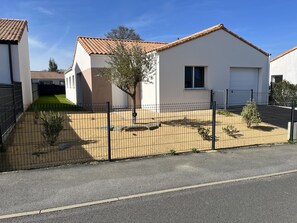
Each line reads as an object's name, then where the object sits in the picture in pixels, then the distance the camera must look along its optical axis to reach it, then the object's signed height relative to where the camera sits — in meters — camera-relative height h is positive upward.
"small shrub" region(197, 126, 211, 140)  8.62 -1.43
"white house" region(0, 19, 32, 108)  13.30 +1.88
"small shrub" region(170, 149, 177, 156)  7.10 -1.70
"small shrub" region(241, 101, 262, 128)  10.16 -1.03
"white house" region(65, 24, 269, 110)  14.13 +1.06
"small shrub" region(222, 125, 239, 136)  9.34 -1.47
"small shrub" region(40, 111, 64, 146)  7.61 -1.01
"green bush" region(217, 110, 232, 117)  12.61 -1.10
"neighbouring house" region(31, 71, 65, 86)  61.41 +3.46
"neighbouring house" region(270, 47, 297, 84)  20.97 +1.91
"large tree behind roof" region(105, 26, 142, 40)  56.31 +12.49
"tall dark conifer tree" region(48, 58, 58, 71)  91.81 +9.30
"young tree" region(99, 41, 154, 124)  10.41 +0.95
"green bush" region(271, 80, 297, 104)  17.93 -0.19
